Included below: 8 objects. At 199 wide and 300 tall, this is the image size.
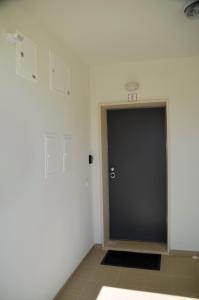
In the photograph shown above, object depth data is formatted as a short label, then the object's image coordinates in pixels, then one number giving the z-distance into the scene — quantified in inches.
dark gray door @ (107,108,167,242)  162.7
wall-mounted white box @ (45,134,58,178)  104.1
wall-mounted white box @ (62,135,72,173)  120.8
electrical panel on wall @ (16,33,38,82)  87.5
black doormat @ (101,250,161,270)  138.0
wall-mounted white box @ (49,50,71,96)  111.1
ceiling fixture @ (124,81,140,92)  150.3
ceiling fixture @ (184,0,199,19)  85.6
